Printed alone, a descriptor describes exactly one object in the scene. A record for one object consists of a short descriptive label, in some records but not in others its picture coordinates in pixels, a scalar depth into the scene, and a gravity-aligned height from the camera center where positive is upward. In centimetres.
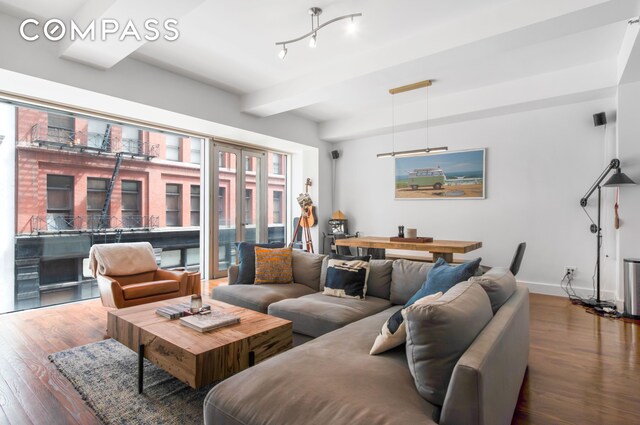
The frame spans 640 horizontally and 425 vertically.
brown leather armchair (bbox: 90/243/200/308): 338 -72
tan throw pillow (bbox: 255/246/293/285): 363 -57
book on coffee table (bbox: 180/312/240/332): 221 -73
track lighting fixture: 301 +177
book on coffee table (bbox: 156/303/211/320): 247 -73
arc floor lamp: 384 +31
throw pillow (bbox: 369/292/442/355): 171 -64
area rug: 194 -115
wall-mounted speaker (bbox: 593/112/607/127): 436 +123
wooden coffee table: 187 -79
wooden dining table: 415 -43
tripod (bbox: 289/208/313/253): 676 -31
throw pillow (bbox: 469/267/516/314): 192 -43
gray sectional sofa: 117 -72
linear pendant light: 465 +180
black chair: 373 -51
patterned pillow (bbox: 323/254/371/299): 302 -59
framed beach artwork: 542 +65
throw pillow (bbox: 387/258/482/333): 211 -41
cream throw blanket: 369 -52
